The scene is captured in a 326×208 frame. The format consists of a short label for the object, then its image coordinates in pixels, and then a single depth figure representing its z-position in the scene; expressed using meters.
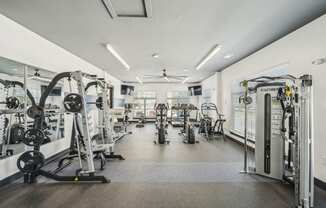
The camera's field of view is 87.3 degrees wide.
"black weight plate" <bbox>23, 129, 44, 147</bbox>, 3.14
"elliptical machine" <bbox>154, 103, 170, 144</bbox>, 6.42
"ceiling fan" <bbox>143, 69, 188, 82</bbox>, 9.37
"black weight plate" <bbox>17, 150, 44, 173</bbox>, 3.11
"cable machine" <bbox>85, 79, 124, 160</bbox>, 4.18
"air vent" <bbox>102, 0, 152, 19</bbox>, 2.62
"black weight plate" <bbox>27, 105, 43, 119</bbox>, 3.19
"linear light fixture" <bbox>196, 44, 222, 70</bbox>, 4.68
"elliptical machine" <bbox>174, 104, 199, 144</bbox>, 6.45
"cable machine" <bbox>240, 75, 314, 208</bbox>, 2.32
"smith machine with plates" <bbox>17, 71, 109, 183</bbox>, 3.14
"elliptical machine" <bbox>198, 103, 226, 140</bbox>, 7.55
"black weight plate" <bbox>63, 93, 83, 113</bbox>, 3.18
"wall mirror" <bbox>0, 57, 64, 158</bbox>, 3.21
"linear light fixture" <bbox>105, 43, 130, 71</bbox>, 4.53
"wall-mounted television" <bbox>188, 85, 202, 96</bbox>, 12.15
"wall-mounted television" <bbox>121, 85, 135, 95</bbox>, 12.27
